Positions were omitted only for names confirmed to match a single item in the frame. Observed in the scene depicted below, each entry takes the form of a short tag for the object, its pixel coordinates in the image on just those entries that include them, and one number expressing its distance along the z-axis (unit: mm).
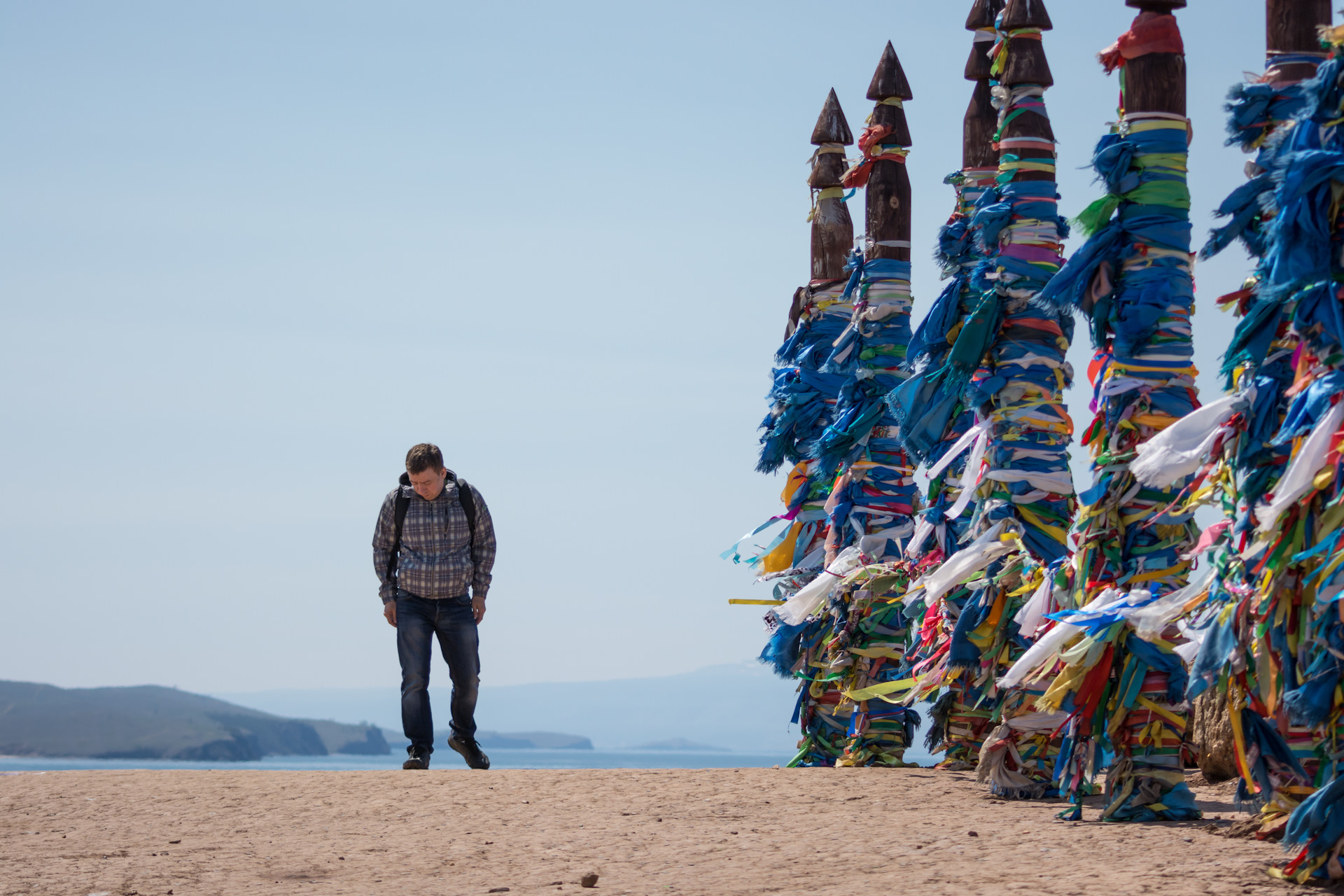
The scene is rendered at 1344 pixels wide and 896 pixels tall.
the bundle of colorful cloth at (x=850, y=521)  17172
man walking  18562
